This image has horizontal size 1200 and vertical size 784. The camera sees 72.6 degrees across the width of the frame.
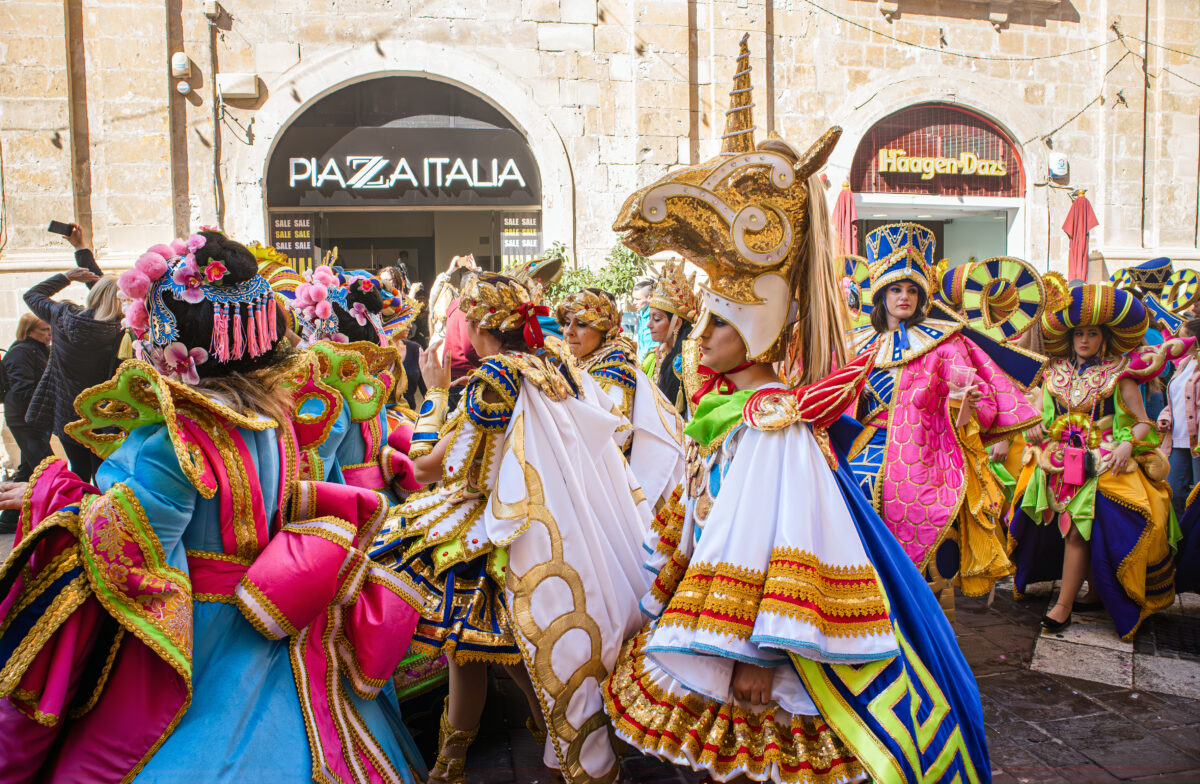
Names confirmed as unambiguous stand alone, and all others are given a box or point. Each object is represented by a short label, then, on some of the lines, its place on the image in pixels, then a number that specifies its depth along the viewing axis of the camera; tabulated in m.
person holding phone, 6.34
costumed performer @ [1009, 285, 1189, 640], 4.99
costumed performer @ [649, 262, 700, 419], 6.09
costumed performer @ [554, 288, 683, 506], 4.77
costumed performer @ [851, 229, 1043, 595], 4.29
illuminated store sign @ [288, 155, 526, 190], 12.37
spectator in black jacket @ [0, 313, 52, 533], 7.30
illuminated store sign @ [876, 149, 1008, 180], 14.45
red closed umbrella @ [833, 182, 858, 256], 13.51
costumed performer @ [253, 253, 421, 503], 2.71
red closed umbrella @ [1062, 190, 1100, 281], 14.22
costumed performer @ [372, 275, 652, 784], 2.96
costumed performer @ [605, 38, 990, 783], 2.12
